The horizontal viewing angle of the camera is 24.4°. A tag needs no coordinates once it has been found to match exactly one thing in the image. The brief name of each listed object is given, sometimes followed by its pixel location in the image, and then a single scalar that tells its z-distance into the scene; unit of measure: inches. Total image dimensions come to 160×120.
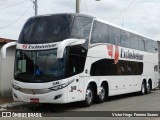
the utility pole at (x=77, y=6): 898.9
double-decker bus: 564.7
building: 742.3
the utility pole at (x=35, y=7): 1120.1
